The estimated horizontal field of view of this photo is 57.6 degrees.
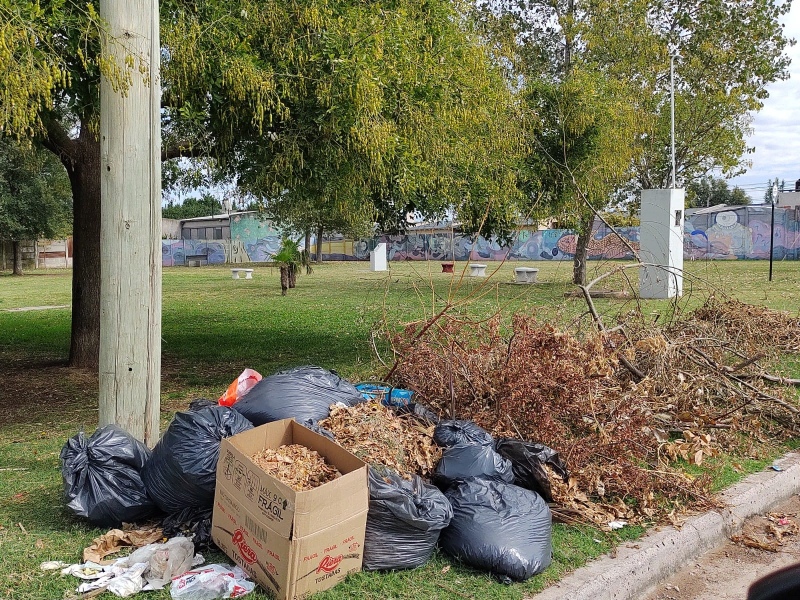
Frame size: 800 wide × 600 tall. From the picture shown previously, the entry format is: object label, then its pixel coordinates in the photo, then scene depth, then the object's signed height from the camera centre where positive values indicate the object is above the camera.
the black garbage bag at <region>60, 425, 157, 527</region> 3.75 -1.23
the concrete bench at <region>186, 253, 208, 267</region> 53.03 -0.80
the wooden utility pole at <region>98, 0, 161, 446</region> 4.39 +0.16
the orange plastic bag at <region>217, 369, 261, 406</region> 4.73 -0.91
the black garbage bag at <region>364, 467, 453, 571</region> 3.34 -1.27
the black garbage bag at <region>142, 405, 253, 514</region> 3.69 -1.09
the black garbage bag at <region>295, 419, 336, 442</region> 3.88 -0.97
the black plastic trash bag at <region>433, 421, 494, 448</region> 4.14 -1.04
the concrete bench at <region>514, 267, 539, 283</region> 25.28 -0.70
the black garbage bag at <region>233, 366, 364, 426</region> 4.18 -0.87
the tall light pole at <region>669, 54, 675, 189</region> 17.90 +3.81
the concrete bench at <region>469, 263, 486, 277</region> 28.44 -0.66
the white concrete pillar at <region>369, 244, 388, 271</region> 35.09 -0.33
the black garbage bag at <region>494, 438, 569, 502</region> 4.13 -1.20
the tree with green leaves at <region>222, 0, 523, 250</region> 6.23 +1.26
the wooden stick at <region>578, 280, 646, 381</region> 5.66 -0.62
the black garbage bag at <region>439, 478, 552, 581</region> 3.42 -1.34
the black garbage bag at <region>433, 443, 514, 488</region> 3.89 -1.14
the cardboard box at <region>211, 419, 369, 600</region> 3.01 -1.19
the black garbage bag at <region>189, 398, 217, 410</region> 4.47 -0.96
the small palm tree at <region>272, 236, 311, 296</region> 22.00 -0.31
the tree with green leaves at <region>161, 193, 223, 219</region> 78.88 +4.07
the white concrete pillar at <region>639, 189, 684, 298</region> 17.42 +0.78
